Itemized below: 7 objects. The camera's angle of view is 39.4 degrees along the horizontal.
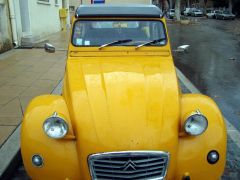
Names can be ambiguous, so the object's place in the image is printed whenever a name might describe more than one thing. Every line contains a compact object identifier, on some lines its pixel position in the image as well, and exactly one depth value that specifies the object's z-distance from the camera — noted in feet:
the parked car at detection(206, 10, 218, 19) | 187.07
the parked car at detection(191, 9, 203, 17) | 206.53
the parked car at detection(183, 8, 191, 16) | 214.07
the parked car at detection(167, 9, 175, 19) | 177.06
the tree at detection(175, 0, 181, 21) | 137.63
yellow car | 10.18
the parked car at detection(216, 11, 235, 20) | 167.43
